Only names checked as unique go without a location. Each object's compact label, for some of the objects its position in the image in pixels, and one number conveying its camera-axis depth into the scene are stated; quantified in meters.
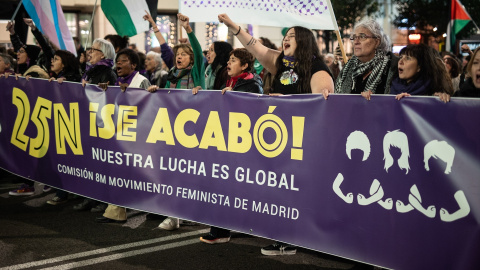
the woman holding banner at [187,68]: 6.16
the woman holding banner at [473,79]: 4.23
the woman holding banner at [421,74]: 4.42
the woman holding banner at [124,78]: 6.31
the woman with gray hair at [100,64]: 6.75
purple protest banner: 3.70
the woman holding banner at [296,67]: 5.00
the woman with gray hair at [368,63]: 4.77
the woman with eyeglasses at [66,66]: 7.35
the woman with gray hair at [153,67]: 9.02
